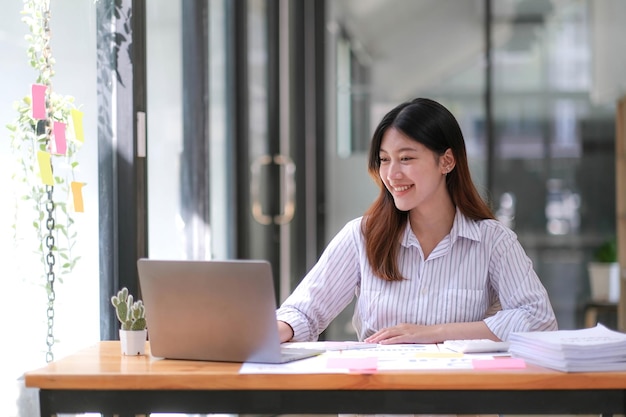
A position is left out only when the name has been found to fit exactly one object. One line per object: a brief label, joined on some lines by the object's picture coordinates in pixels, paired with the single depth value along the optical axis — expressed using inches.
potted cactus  84.7
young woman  100.0
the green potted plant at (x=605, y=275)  243.3
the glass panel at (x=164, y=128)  133.1
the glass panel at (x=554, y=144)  245.8
